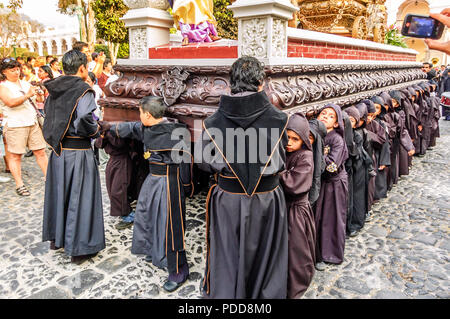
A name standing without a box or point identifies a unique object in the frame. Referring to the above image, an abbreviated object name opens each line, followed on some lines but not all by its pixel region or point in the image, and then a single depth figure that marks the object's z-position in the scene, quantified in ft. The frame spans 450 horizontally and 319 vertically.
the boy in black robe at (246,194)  7.55
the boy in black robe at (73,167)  10.03
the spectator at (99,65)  21.85
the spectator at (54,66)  23.91
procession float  10.78
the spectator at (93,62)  23.86
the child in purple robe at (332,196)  10.90
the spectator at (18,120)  16.02
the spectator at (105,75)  23.18
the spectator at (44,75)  20.90
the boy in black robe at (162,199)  9.40
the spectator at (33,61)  31.85
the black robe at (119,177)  12.49
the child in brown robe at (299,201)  8.64
